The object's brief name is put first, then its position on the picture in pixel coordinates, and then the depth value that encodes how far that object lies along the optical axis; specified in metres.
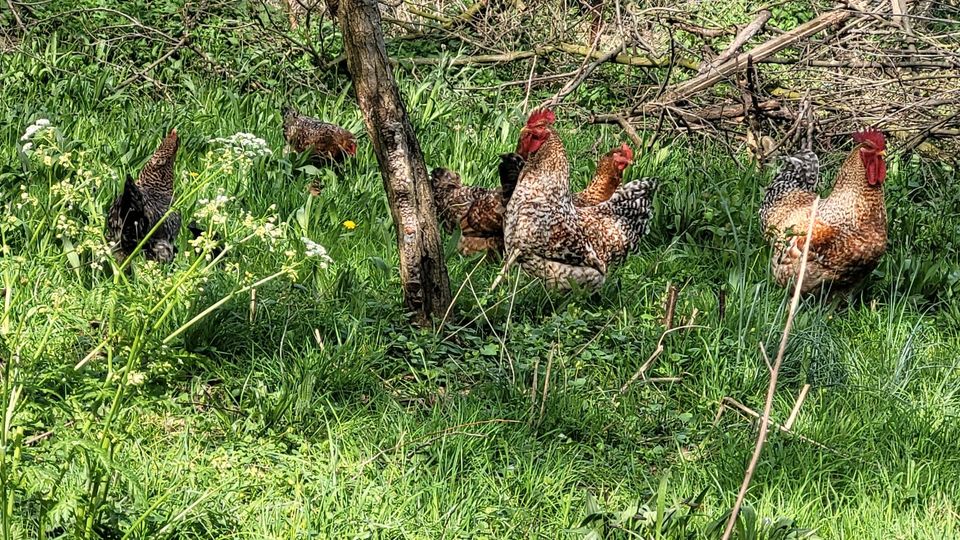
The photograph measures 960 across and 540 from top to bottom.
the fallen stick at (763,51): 7.24
